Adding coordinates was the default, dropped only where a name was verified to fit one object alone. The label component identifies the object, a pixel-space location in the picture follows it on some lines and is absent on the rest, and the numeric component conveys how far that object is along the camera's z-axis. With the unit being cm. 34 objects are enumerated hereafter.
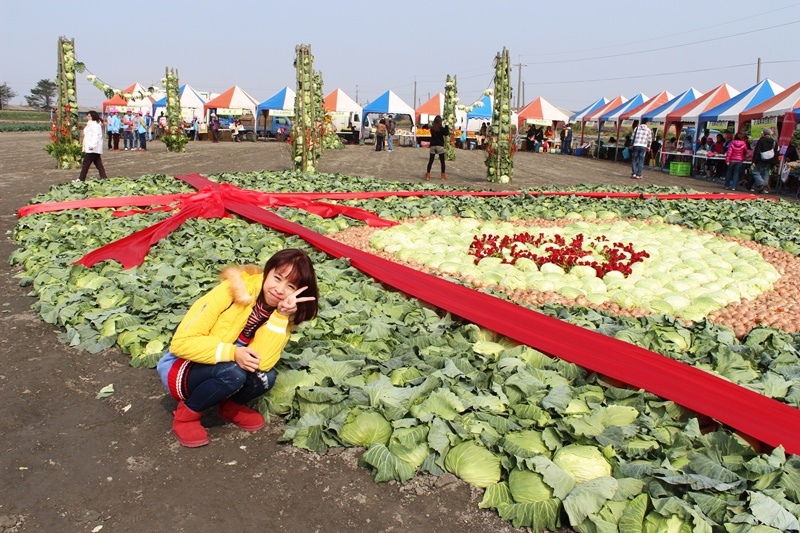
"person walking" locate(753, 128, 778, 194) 1911
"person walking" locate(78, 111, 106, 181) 1492
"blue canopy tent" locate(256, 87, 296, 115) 4816
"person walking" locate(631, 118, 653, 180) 2170
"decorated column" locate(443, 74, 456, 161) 3316
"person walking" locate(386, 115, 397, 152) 4126
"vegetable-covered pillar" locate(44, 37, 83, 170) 1966
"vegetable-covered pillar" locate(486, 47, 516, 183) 1870
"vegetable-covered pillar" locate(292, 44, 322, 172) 1833
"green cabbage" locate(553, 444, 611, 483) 318
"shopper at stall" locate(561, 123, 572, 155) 4512
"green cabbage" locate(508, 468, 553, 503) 304
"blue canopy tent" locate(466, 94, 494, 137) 4988
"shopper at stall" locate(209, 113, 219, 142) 4703
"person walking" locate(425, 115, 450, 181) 1816
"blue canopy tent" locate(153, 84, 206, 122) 5225
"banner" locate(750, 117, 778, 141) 2133
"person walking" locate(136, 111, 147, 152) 3261
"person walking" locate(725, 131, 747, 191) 2084
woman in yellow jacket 347
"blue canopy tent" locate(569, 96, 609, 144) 4485
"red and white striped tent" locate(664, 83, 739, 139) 2823
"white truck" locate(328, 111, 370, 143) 4756
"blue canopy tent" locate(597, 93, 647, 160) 3844
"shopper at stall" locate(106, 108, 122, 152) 3105
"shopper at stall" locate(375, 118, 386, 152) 3925
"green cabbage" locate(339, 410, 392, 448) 356
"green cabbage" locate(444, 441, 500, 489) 327
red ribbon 338
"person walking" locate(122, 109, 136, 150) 3281
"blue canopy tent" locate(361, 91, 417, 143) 4719
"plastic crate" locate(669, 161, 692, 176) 2722
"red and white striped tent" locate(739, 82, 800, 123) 2003
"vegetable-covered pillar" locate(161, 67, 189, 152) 3084
